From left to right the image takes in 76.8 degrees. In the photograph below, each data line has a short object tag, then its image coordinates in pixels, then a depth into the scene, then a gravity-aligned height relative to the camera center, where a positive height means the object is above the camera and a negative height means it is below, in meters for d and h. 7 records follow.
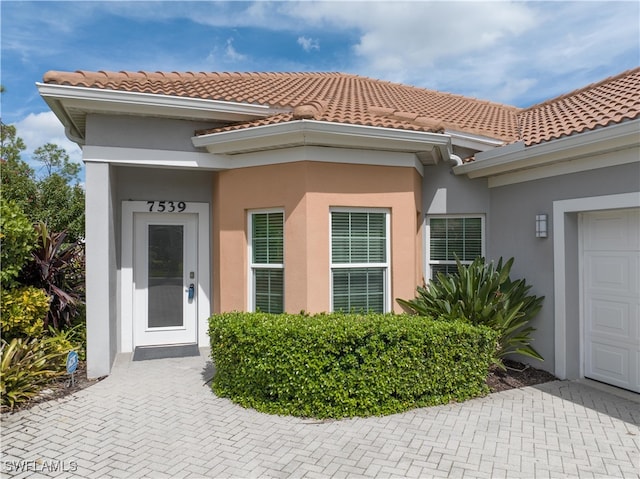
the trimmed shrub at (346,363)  5.21 -1.63
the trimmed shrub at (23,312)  6.45 -1.09
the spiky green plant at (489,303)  6.56 -1.06
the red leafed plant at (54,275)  7.54 -0.56
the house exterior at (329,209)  6.29 +0.58
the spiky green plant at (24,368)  5.36 -1.77
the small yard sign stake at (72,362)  5.93 -1.73
